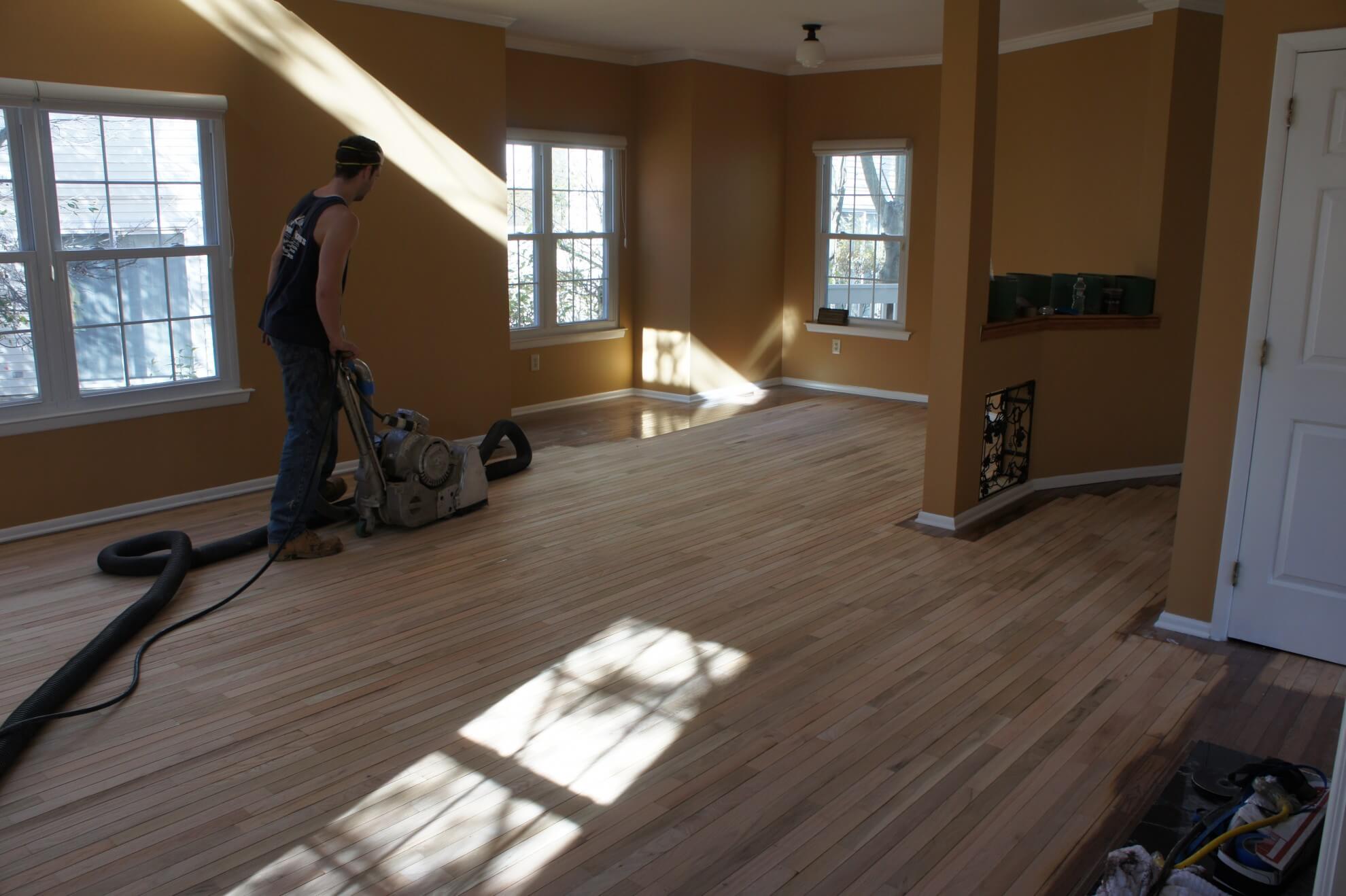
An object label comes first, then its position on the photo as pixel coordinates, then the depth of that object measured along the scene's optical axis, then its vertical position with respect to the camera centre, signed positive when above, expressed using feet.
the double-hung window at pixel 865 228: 28.60 +1.02
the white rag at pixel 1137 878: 7.54 -4.35
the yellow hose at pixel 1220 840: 7.82 -4.20
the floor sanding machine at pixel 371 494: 14.14 -3.74
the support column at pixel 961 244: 16.06 +0.35
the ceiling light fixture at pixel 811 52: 23.26 +4.68
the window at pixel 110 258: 15.75 -0.05
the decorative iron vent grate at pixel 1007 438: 18.22 -3.00
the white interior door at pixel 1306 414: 11.43 -1.59
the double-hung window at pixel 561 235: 26.21 +0.69
